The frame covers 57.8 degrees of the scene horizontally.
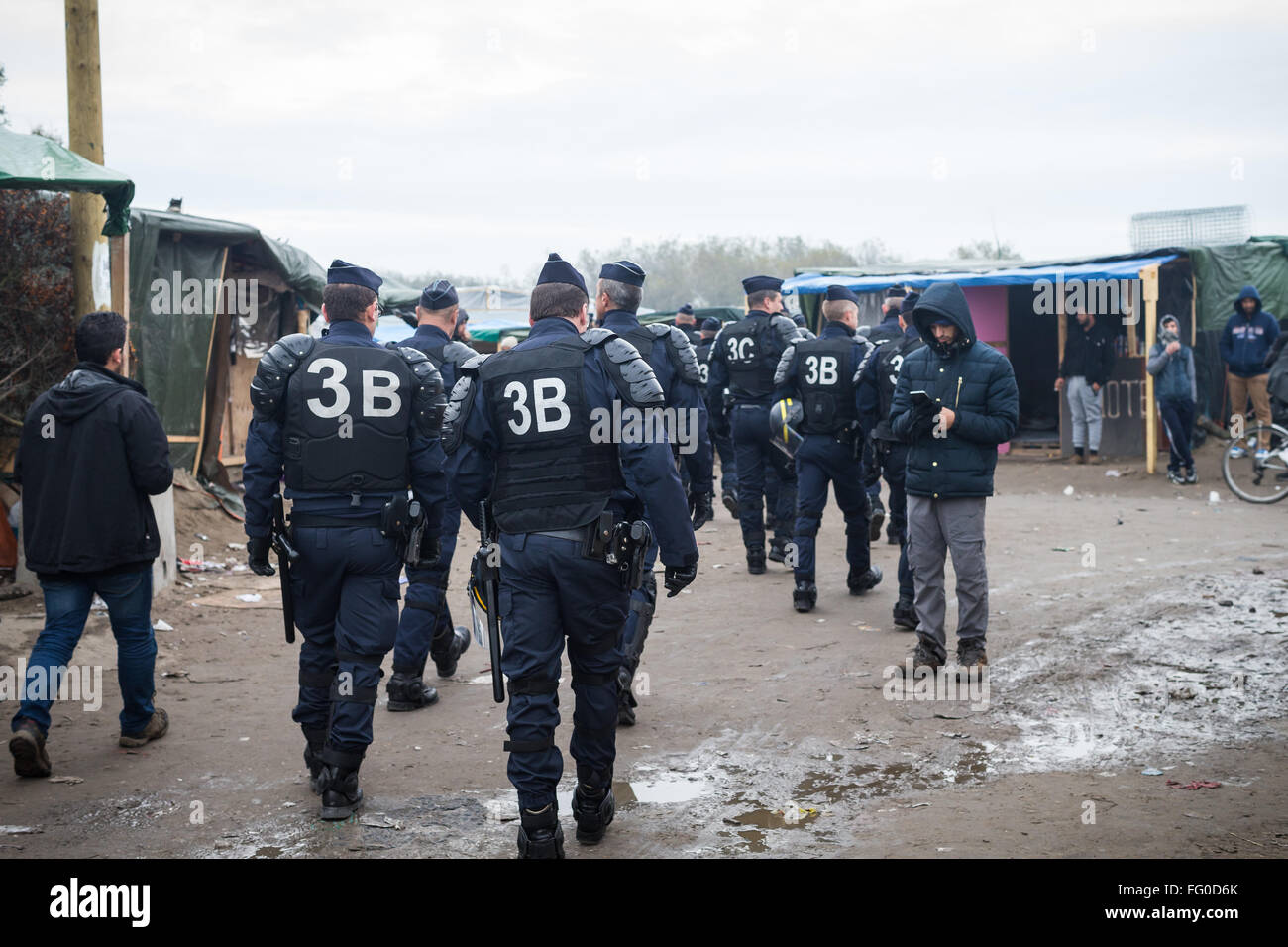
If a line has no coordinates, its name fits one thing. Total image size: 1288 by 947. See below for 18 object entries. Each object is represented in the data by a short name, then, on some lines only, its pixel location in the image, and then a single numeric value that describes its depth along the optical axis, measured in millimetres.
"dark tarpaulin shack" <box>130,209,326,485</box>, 11328
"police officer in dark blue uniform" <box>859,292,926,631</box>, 7699
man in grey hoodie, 14625
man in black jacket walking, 5355
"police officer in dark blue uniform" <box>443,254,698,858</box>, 4176
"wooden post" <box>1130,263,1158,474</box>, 15133
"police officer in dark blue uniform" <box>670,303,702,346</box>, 15521
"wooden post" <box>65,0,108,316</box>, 8367
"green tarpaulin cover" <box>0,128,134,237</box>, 6660
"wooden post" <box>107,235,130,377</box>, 8547
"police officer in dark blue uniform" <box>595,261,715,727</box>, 5785
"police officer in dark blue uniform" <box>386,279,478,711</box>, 6172
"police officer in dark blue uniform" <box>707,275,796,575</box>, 9344
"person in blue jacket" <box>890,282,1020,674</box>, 6332
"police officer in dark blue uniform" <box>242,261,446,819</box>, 4730
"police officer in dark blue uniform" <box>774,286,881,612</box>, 8141
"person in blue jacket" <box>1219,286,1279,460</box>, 14844
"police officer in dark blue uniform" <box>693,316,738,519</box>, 12250
